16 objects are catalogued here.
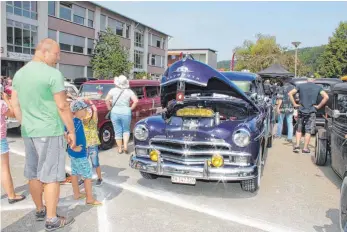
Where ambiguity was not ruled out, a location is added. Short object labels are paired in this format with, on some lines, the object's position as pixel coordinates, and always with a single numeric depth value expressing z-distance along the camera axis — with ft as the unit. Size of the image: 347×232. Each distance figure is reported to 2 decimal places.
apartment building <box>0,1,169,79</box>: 80.43
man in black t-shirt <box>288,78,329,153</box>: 25.22
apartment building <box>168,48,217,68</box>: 245.16
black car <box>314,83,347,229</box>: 13.88
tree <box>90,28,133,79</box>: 104.53
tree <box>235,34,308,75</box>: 140.77
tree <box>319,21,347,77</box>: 175.32
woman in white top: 23.49
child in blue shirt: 14.25
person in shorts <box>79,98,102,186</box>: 15.85
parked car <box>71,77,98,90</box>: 78.54
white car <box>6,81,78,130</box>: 27.94
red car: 25.96
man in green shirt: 11.02
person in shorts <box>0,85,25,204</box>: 13.99
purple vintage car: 14.78
